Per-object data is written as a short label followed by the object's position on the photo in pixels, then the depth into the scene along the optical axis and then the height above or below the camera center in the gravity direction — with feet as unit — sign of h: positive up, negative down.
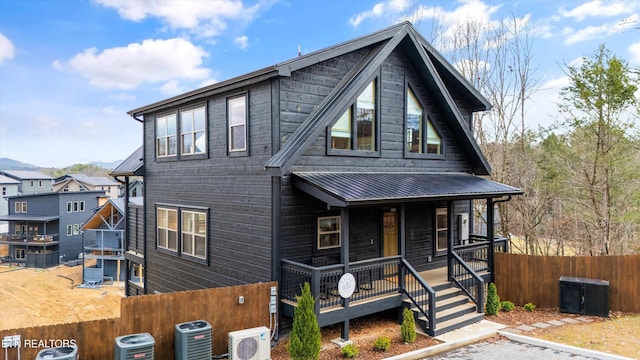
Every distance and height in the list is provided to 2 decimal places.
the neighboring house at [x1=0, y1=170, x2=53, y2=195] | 158.92 -0.88
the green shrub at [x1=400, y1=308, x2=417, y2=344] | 31.79 -11.50
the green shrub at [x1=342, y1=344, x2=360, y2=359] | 28.66 -12.02
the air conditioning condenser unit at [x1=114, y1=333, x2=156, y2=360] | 22.54 -9.26
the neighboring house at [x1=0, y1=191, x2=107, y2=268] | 116.57 -14.55
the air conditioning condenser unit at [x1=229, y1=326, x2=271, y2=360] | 26.89 -10.93
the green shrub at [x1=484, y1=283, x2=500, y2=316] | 39.75 -12.11
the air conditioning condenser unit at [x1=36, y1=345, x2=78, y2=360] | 20.43 -8.74
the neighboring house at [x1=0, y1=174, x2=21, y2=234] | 155.84 -4.31
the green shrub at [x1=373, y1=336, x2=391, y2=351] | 29.91 -12.02
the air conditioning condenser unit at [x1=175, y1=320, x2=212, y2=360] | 25.43 -10.09
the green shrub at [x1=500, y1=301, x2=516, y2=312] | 41.68 -13.04
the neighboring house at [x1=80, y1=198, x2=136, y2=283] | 94.53 -15.07
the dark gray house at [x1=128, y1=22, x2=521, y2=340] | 32.89 -0.37
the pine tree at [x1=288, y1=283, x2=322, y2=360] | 26.35 -9.98
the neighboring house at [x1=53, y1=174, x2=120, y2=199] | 155.74 -1.81
